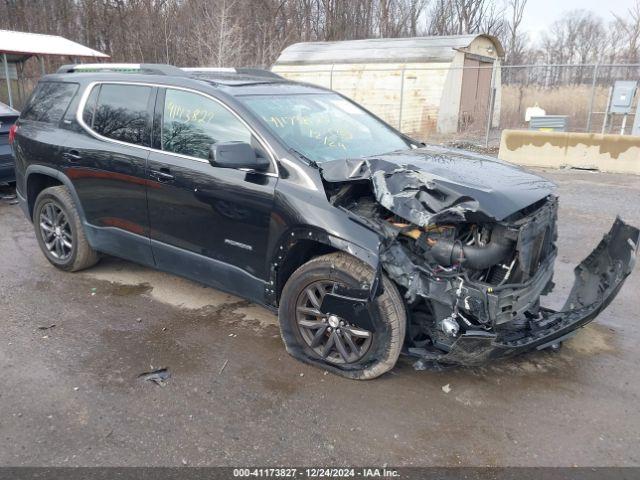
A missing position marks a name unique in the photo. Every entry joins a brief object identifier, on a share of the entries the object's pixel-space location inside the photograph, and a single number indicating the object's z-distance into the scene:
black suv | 3.11
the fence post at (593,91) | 11.62
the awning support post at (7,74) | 17.44
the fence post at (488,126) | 13.10
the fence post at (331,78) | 18.67
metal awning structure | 17.47
